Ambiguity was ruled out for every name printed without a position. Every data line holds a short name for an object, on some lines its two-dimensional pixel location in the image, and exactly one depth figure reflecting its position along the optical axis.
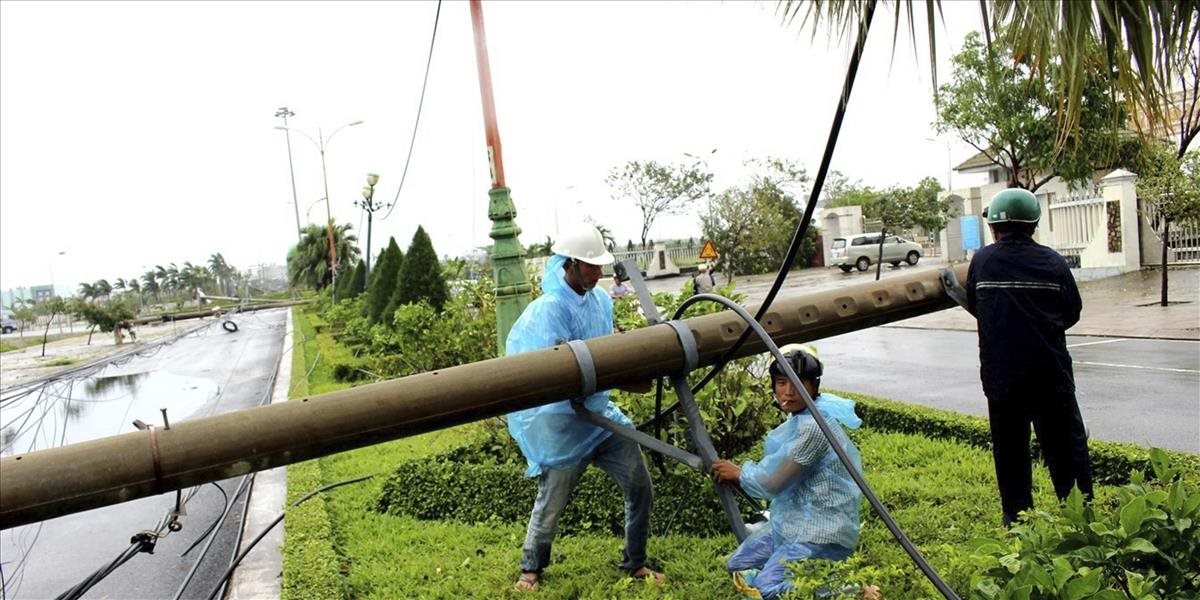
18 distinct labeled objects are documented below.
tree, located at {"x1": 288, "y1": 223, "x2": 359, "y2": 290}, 50.56
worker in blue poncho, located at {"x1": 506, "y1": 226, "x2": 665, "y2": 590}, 3.61
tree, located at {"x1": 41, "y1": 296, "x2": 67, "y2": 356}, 39.32
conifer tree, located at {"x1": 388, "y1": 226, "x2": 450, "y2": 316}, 14.66
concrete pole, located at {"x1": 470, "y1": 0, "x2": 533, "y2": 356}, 6.82
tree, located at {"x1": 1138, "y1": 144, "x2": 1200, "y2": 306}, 14.00
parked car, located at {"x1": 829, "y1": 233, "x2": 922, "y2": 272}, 33.41
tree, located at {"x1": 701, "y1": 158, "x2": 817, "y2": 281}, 37.34
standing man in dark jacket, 3.34
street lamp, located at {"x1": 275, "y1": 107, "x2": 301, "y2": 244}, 40.81
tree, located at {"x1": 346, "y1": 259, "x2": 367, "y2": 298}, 28.92
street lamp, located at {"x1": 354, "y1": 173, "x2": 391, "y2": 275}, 25.27
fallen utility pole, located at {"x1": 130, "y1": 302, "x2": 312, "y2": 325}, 50.16
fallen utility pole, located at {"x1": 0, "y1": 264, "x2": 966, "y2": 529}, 2.14
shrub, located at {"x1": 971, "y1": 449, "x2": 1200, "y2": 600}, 1.95
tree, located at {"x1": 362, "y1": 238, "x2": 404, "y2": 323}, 16.58
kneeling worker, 3.07
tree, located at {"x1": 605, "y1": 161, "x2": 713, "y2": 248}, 49.09
